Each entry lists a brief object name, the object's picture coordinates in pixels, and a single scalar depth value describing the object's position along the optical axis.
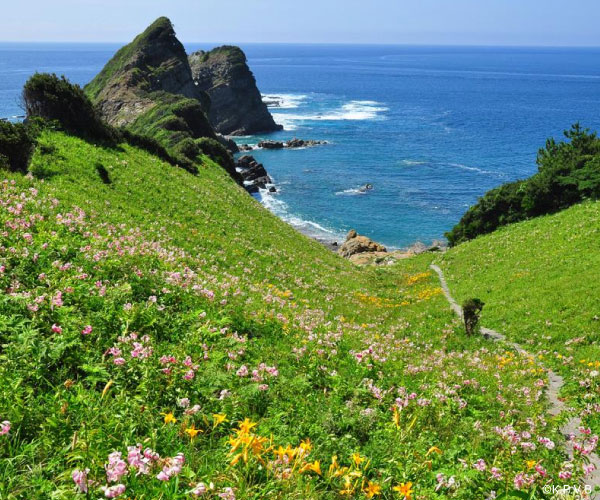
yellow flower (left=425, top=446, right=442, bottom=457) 5.94
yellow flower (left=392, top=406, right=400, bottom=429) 6.73
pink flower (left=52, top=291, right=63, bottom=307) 6.94
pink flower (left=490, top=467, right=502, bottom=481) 5.81
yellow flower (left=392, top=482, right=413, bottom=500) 4.78
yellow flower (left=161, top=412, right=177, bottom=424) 5.11
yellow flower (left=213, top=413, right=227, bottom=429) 5.37
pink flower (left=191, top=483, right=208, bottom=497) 3.87
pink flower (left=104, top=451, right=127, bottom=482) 3.78
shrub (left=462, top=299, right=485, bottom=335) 17.30
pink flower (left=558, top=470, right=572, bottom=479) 6.06
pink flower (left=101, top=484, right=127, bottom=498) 3.61
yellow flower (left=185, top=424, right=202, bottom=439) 4.93
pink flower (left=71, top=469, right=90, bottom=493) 3.69
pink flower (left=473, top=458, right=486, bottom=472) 5.89
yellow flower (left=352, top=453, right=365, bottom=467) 5.24
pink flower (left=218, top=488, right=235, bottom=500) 4.16
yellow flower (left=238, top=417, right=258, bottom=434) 4.98
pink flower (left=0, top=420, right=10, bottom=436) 4.26
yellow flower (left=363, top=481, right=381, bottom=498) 4.86
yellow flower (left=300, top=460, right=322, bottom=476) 4.83
